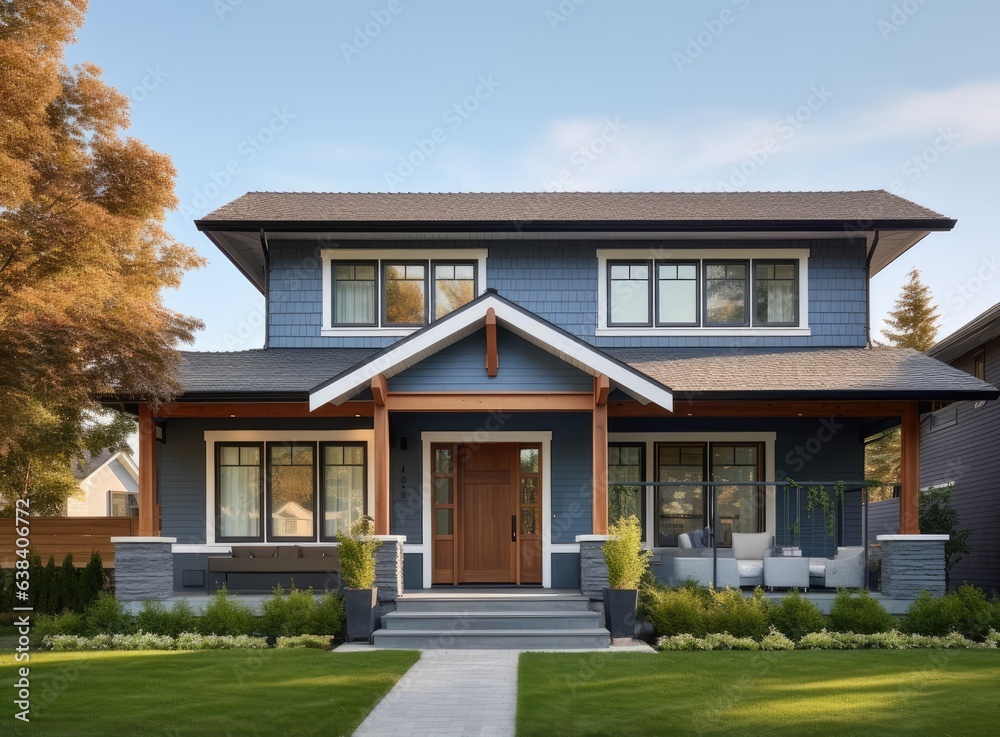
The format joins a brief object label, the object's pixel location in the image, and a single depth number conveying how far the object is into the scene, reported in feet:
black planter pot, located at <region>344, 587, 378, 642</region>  40.29
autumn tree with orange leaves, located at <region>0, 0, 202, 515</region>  45.06
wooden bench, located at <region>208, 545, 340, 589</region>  46.03
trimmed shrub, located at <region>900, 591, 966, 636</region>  40.40
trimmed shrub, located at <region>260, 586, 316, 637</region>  40.81
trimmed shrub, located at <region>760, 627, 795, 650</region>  38.57
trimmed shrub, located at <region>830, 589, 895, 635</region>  40.63
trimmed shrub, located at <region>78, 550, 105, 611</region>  49.47
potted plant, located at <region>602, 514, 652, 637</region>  40.65
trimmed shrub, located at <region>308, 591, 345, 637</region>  40.81
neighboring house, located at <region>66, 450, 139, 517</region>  121.90
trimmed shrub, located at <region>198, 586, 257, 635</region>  41.09
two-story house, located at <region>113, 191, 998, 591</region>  47.65
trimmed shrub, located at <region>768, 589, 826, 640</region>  40.32
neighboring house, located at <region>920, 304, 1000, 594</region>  59.00
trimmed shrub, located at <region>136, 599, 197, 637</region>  41.29
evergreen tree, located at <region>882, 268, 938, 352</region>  126.21
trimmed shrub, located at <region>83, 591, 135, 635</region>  41.57
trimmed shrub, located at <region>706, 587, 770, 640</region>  39.78
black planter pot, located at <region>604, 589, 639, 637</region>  40.60
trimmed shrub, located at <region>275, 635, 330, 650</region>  39.32
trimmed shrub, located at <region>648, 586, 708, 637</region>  40.04
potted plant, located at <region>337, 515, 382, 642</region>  40.32
